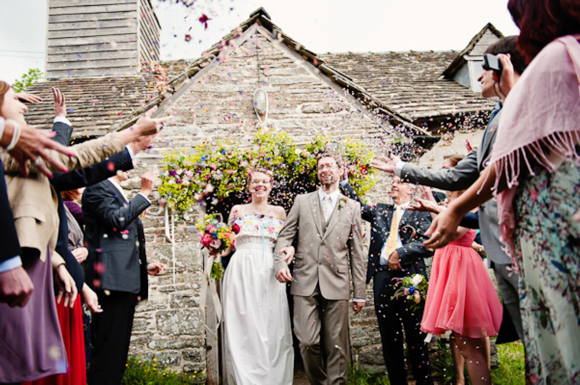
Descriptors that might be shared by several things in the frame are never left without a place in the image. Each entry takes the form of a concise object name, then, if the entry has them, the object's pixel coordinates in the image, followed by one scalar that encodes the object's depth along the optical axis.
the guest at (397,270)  4.43
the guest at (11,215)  1.63
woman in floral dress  1.41
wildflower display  6.17
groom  4.37
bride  4.79
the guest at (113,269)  3.38
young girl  3.56
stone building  5.86
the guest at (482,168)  2.31
